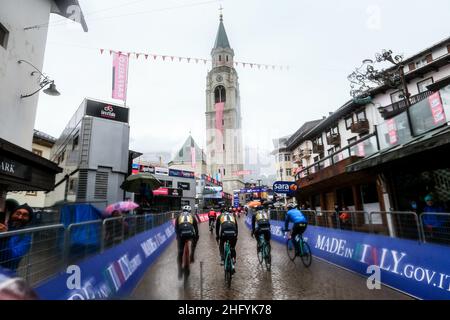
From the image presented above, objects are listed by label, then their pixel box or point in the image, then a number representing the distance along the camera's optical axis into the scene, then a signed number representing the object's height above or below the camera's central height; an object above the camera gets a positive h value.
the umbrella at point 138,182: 12.63 +1.49
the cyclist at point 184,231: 6.48 -0.54
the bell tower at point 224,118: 84.25 +30.31
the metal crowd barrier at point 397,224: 4.98 -0.46
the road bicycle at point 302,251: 7.54 -1.30
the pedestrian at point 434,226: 4.91 -0.45
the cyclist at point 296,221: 7.78 -0.42
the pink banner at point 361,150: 13.53 +2.94
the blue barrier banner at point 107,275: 3.00 -0.99
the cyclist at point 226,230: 6.41 -0.55
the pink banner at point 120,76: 14.26 +7.70
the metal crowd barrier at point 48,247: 2.85 -0.45
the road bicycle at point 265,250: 7.18 -1.23
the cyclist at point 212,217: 18.23 -0.53
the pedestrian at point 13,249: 2.73 -0.38
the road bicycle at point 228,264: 5.79 -1.25
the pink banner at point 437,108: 9.02 +3.43
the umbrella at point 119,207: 8.90 +0.18
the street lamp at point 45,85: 9.95 +5.40
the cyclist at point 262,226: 7.60 -0.53
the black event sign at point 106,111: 14.74 +6.07
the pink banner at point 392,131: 11.58 +3.37
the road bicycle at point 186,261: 6.43 -1.27
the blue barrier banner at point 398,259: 4.51 -1.23
